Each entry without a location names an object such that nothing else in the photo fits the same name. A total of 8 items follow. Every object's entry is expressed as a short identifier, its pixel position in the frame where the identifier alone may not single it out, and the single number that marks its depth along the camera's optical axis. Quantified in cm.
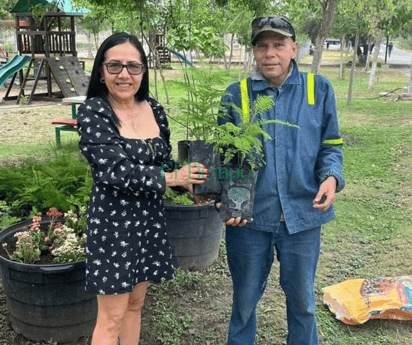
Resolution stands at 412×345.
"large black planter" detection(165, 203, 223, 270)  386
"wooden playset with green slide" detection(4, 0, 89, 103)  1292
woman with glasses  199
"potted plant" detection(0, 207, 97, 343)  276
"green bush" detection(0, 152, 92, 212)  371
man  218
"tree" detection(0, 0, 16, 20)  2363
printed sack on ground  330
